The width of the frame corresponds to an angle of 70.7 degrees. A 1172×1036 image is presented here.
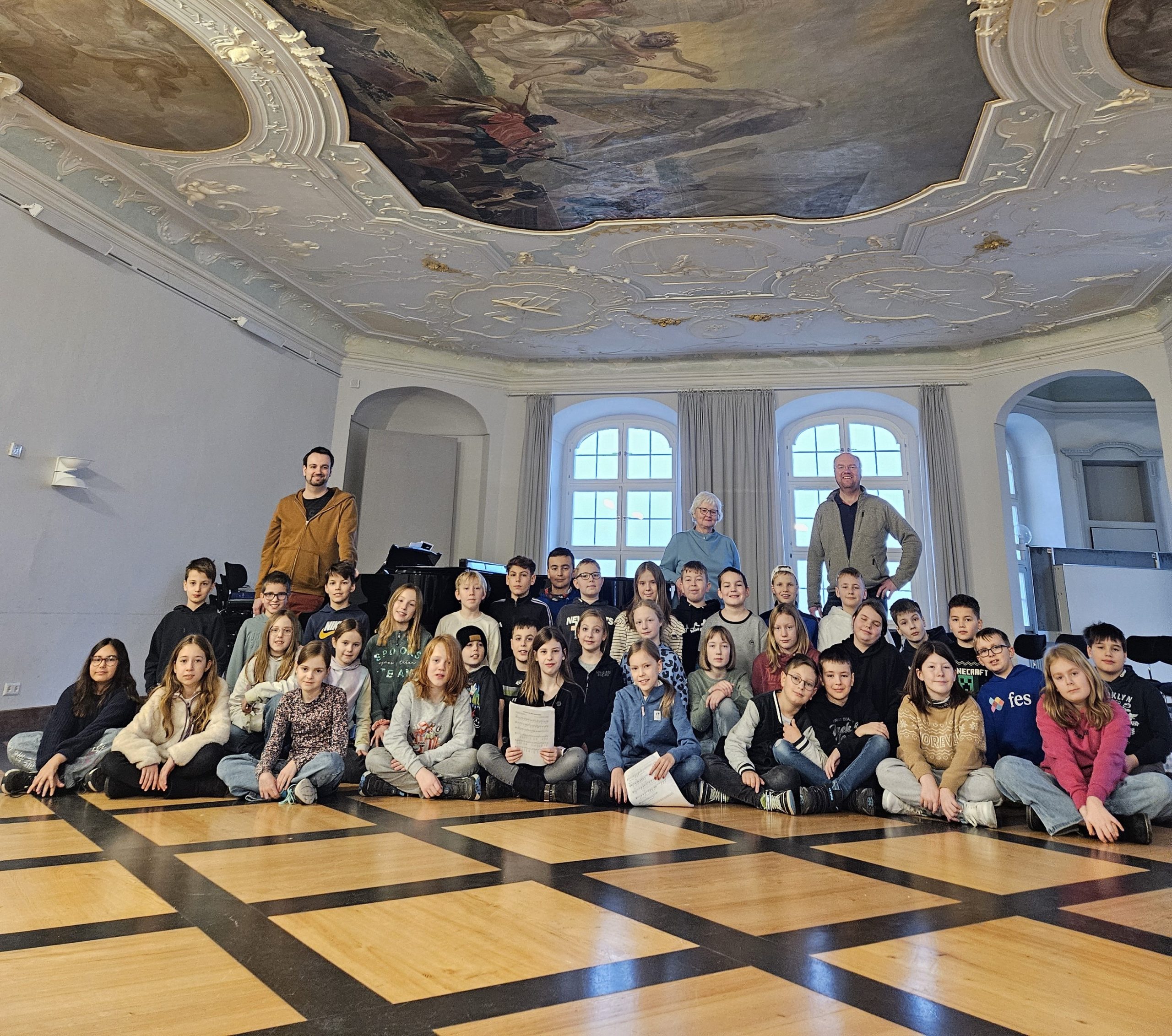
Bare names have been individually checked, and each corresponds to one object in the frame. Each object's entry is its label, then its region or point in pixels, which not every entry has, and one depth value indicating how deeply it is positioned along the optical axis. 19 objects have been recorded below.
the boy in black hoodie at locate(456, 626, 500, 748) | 4.23
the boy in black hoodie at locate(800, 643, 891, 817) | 3.82
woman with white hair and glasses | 6.17
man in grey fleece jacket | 6.29
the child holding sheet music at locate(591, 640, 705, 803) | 3.99
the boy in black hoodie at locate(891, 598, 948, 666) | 4.88
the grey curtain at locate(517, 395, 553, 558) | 10.33
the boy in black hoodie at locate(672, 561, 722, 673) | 5.42
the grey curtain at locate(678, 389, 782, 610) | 9.76
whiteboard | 8.95
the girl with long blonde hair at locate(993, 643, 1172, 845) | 3.26
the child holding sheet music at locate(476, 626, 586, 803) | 3.95
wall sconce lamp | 6.39
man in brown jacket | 5.30
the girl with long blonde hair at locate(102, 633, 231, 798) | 3.66
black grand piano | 5.86
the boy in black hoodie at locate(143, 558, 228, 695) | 4.61
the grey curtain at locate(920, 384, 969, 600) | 9.34
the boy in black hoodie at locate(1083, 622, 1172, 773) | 3.78
